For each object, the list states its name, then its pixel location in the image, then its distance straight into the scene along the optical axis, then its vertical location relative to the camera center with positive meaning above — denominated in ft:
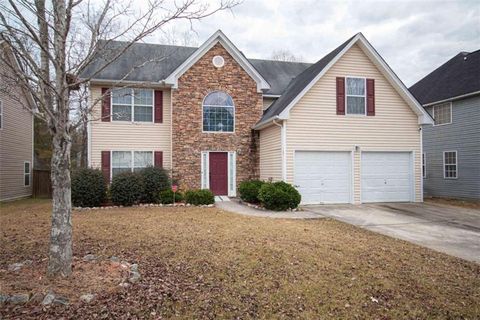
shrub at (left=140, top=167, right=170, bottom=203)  44.42 -2.46
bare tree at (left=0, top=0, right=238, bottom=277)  14.98 +5.89
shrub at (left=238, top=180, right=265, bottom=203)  45.03 -3.68
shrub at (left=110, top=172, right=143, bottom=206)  42.68 -3.13
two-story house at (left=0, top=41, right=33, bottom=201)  53.57 +2.90
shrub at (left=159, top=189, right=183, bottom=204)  44.21 -4.27
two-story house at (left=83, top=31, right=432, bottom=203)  45.16 +5.91
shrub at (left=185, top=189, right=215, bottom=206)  43.65 -4.37
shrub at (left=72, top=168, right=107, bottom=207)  41.63 -2.87
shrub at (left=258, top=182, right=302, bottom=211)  38.65 -3.92
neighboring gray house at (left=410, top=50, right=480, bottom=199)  53.98 +6.00
